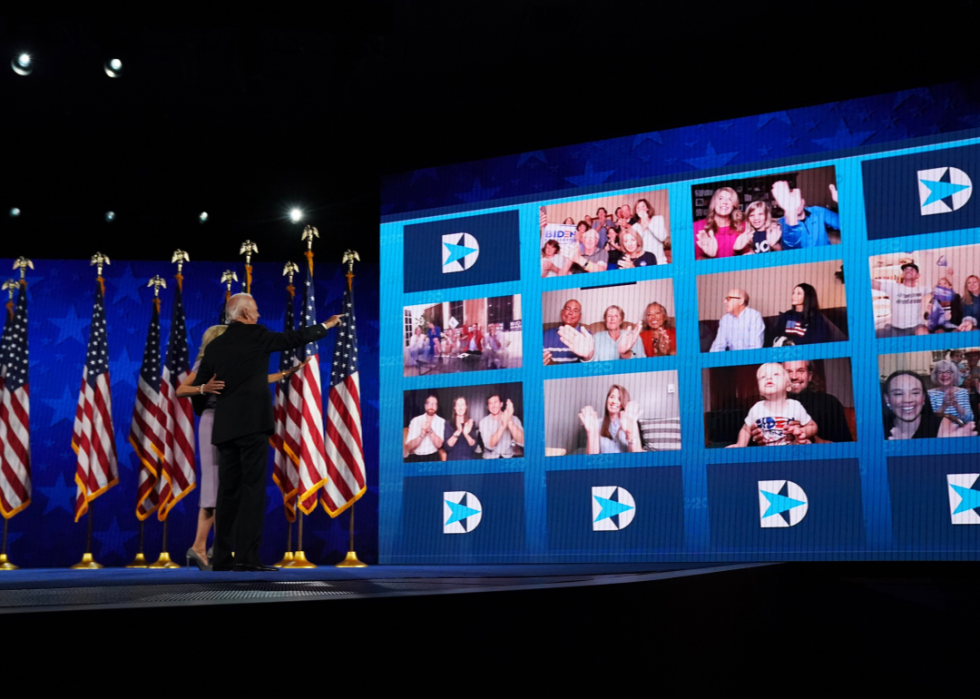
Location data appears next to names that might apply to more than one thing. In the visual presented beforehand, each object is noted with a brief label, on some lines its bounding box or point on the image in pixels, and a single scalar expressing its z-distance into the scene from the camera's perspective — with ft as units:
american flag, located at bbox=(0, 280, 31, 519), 24.64
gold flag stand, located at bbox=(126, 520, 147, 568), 25.35
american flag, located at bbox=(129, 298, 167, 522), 24.67
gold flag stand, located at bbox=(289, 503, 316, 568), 23.05
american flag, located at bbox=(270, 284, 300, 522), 24.09
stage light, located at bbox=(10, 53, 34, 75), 21.43
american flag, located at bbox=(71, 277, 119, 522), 24.73
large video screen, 19.70
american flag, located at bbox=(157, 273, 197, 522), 24.67
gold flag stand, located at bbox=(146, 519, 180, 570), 24.13
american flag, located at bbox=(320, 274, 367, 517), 23.73
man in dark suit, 13.62
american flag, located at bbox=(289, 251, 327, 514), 23.36
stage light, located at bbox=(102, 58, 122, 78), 21.18
